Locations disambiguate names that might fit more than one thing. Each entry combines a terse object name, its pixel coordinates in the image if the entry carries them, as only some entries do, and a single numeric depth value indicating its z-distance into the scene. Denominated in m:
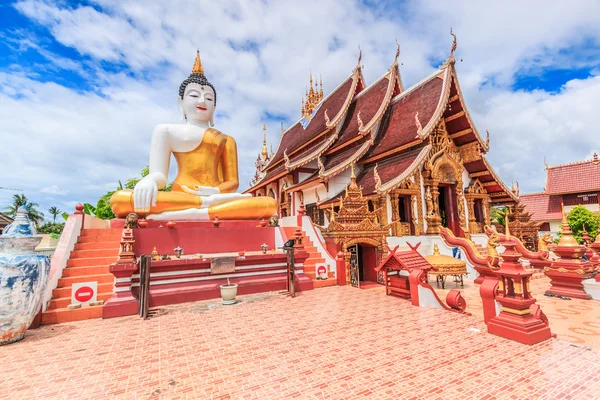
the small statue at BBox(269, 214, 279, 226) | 9.16
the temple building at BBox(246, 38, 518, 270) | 11.73
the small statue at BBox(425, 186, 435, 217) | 12.19
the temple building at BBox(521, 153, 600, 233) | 19.09
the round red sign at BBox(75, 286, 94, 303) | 5.25
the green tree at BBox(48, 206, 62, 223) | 52.50
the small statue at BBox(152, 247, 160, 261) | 6.01
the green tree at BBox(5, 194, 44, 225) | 35.21
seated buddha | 7.89
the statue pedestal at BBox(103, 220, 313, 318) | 5.48
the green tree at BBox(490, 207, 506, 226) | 20.06
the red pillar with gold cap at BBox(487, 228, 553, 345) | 3.71
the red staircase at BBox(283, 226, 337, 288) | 7.63
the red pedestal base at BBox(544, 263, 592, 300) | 6.86
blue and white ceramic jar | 3.82
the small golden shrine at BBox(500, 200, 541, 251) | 13.80
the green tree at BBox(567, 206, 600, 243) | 16.88
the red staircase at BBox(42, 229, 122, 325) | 4.96
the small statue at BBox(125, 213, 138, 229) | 7.04
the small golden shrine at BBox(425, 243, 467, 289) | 7.79
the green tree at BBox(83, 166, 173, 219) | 16.28
